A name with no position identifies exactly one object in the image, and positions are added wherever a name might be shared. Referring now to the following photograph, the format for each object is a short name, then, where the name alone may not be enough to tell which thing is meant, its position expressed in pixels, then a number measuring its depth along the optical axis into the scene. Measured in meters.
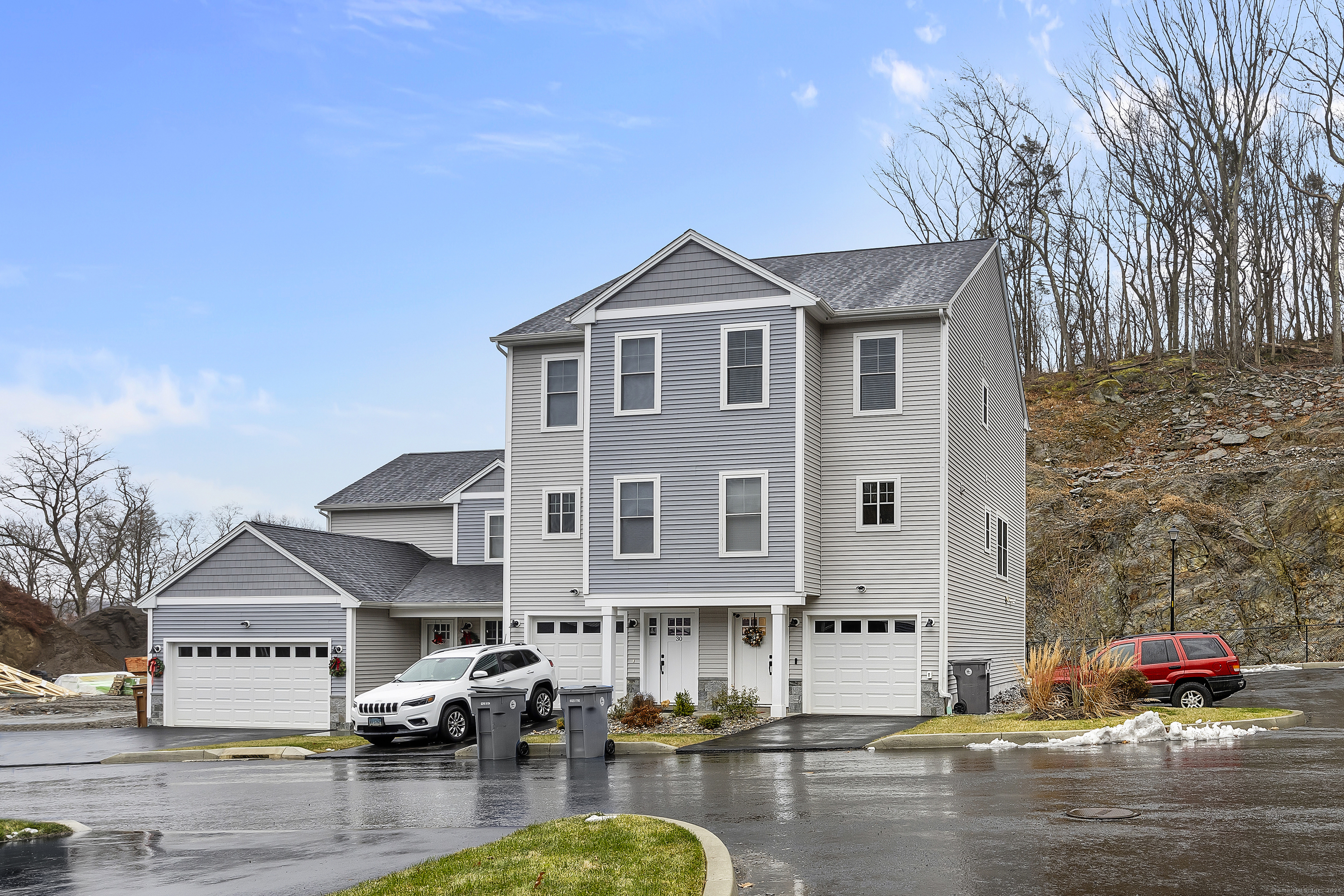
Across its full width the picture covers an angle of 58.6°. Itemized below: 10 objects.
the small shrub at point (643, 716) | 23.56
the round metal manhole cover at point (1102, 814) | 10.70
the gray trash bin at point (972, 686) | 24.20
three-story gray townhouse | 25.42
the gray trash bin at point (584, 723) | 19.58
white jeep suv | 23.11
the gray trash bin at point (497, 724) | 19.81
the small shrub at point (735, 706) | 24.28
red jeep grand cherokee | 22.47
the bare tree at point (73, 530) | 61.91
